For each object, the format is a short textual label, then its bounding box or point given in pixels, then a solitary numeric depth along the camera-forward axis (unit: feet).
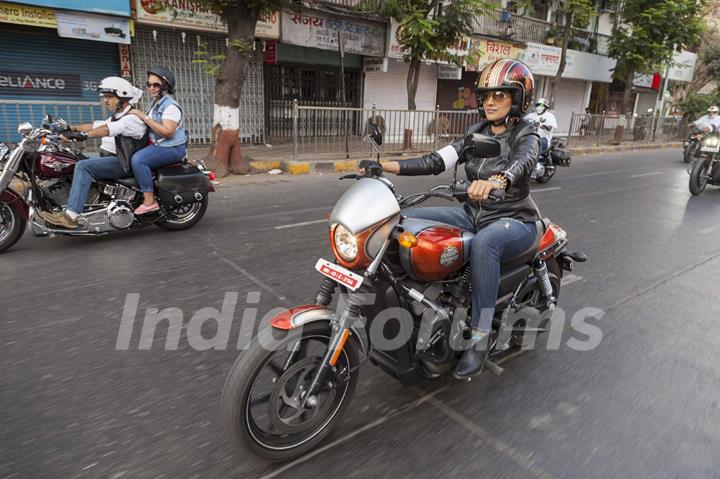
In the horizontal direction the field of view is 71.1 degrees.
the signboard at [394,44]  53.61
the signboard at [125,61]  40.93
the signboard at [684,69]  98.23
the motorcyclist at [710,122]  35.73
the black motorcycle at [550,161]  33.88
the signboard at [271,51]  46.52
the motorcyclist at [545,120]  33.37
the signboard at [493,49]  62.37
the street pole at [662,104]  72.49
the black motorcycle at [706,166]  31.48
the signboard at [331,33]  46.37
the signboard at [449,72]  61.05
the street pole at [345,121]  39.27
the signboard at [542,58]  70.38
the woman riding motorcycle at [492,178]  8.75
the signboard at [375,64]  54.72
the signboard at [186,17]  38.01
